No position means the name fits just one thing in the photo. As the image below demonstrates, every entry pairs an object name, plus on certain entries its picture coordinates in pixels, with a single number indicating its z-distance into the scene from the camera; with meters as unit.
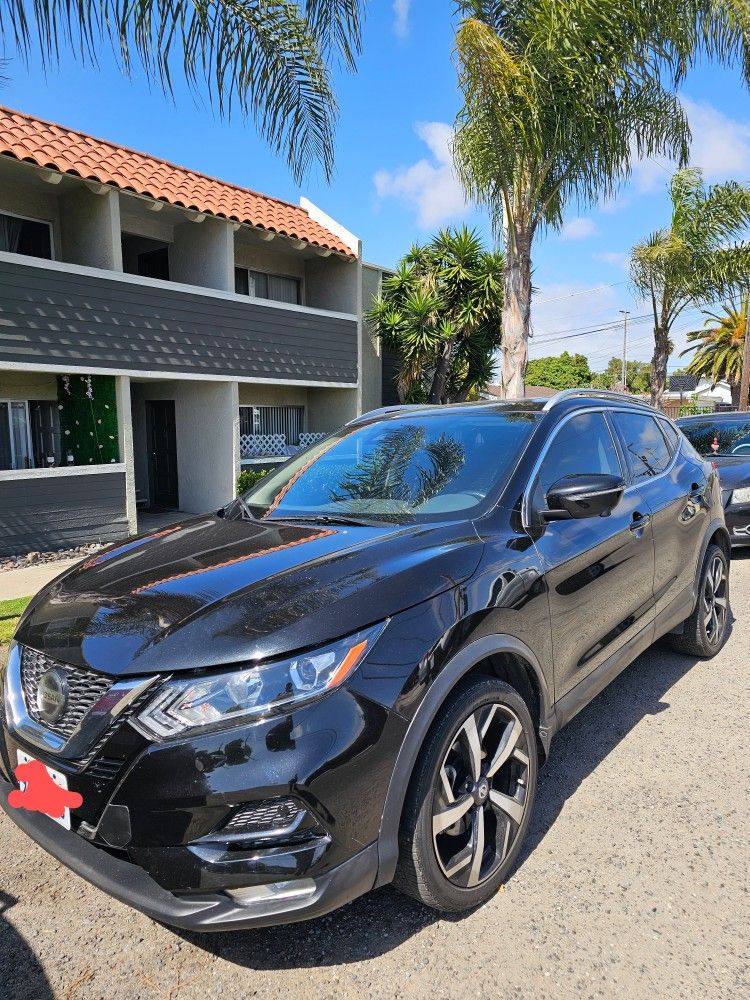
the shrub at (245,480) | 12.46
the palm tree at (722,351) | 39.19
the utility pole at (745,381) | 18.52
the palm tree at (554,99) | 8.80
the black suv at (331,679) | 1.85
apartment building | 9.38
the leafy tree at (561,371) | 73.00
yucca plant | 14.57
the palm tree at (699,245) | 15.29
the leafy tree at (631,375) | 76.62
